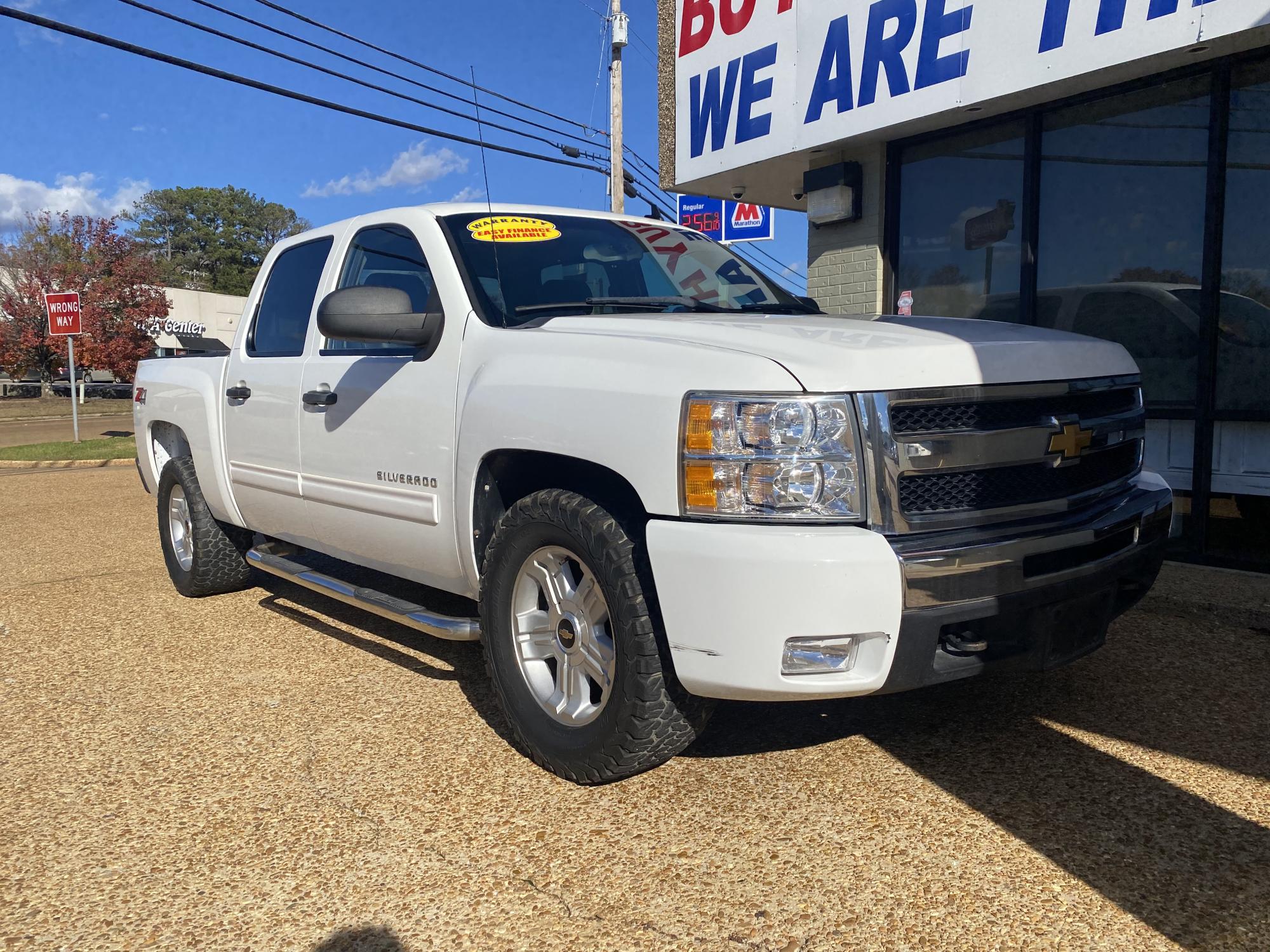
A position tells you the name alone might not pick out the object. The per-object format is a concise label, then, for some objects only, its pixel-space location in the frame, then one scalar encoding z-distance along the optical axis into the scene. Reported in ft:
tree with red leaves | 109.09
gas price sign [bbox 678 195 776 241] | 56.26
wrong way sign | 53.26
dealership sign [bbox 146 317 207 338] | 148.05
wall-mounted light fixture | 27.40
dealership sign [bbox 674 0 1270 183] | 19.31
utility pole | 59.88
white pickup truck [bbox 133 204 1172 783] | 8.32
